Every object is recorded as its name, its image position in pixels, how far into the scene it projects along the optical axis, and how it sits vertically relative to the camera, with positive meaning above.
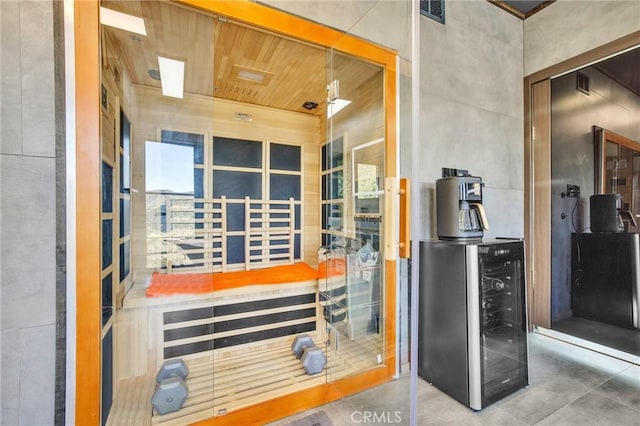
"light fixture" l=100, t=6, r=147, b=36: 1.32 +1.06
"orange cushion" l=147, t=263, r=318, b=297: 2.10 -0.66
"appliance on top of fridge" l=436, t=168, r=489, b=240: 1.84 +0.02
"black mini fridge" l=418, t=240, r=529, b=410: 1.59 -0.67
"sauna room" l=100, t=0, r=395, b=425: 1.58 -0.24
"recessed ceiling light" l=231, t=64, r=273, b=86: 2.53 +1.34
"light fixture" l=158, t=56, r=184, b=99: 2.11 +1.11
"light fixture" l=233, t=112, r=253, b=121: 3.31 +1.19
